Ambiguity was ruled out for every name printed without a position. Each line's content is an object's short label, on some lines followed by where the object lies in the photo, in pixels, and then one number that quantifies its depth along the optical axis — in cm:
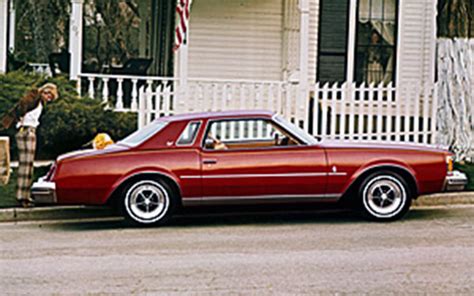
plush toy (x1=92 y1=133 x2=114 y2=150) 1320
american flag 1724
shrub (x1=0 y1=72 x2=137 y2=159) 1725
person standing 1284
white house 2084
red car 1151
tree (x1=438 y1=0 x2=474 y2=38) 2195
